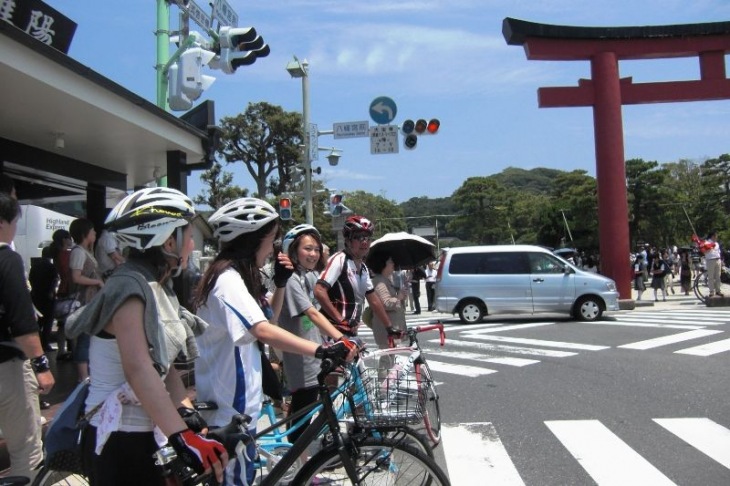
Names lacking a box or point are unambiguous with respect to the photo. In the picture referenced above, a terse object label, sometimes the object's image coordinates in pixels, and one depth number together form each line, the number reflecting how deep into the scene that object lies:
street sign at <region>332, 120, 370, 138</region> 15.92
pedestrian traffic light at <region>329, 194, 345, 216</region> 16.83
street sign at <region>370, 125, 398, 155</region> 15.21
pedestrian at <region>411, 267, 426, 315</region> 17.74
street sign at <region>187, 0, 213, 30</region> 9.45
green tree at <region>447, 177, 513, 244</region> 66.62
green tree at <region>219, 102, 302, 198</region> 33.78
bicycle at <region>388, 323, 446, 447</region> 3.81
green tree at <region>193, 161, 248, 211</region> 33.81
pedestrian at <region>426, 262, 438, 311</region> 18.70
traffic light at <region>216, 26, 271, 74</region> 9.95
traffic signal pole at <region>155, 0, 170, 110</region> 9.78
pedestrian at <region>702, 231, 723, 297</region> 15.80
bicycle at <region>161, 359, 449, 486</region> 2.73
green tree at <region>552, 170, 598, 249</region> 40.62
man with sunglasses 4.50
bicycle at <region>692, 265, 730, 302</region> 16.61
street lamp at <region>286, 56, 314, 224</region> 15.70
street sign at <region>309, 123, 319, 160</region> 16.25
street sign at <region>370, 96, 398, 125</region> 14.62
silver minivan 13.91
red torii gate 17.00
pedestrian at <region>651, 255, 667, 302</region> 18.41
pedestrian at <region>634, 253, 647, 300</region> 21.00
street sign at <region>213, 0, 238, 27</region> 10.08
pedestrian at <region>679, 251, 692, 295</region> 19.73
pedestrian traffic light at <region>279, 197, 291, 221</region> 15.59
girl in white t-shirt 2.57
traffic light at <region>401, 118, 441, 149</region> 14.62
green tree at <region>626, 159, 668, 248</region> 34.97
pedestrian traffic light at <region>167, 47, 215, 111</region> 9.16
